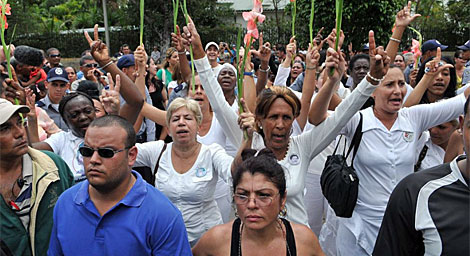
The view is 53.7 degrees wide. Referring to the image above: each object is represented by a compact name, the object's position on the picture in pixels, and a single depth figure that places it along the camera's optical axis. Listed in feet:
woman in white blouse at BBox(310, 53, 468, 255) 11.34
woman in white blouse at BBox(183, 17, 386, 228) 10.44
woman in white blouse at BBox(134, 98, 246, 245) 10.96
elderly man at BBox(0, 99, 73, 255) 8.62
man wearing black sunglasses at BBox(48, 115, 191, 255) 7.91
